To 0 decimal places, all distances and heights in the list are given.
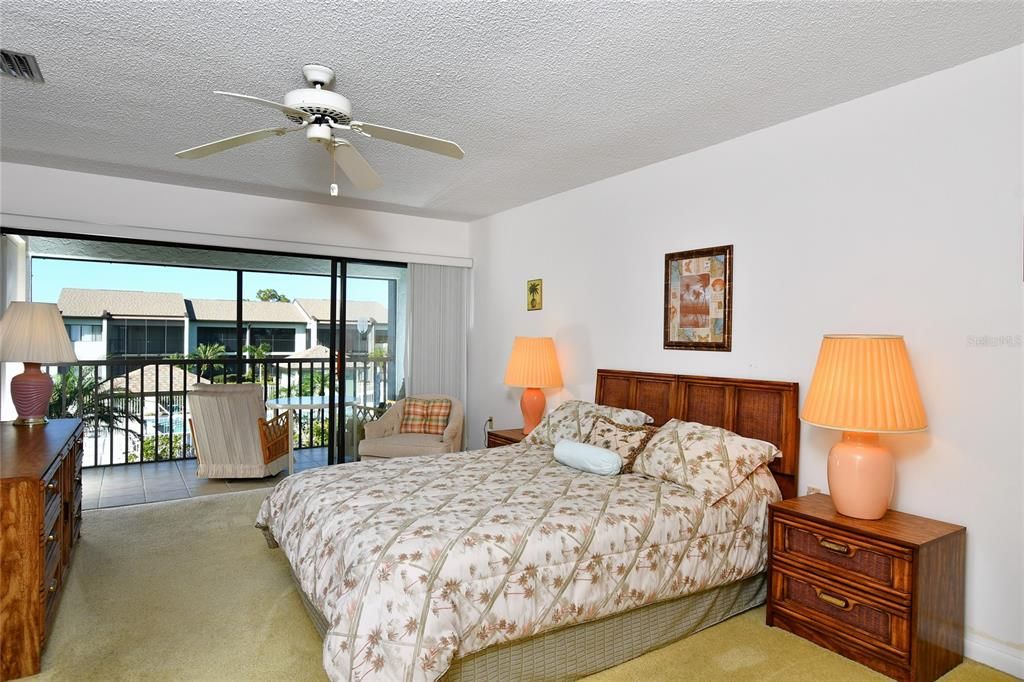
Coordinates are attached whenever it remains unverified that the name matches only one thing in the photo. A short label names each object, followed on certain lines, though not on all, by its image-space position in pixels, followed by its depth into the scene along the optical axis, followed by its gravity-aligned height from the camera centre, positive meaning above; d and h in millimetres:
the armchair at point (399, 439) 4699 -854
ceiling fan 2266 +824
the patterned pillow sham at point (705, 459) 2826 -595
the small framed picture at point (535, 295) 4961 +347
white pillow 3107 -650
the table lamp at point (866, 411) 2422 -285
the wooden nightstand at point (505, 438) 4438 -775
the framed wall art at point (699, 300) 3449 +235
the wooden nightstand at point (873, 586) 2254 -994
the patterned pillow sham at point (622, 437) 3262 -568
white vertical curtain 5645 +45
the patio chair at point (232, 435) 5188 -907
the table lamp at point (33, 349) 3258 -111
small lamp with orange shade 4512 -271
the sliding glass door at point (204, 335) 5441 -29
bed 1963 -857
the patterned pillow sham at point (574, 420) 3652 -533
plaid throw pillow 5113 -708
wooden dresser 2236 -889
